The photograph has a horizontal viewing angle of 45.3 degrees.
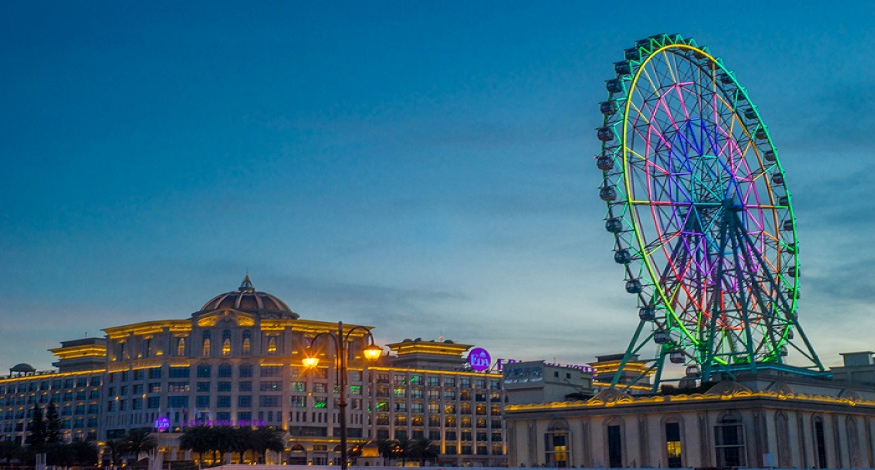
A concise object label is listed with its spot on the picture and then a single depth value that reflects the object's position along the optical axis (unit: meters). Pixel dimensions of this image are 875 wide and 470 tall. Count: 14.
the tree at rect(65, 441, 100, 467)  165.20
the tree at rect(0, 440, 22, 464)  163.12
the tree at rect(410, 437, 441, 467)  185.25
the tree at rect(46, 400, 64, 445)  191.00
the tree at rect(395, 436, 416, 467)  185.12
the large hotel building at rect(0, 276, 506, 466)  191.25
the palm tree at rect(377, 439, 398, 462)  183.88
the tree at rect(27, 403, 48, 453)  189.12
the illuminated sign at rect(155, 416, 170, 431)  185.12
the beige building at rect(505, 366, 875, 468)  107.31
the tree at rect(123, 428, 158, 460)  156.88
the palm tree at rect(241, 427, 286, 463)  161.25
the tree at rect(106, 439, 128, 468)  156.50
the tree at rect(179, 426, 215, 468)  152.00
